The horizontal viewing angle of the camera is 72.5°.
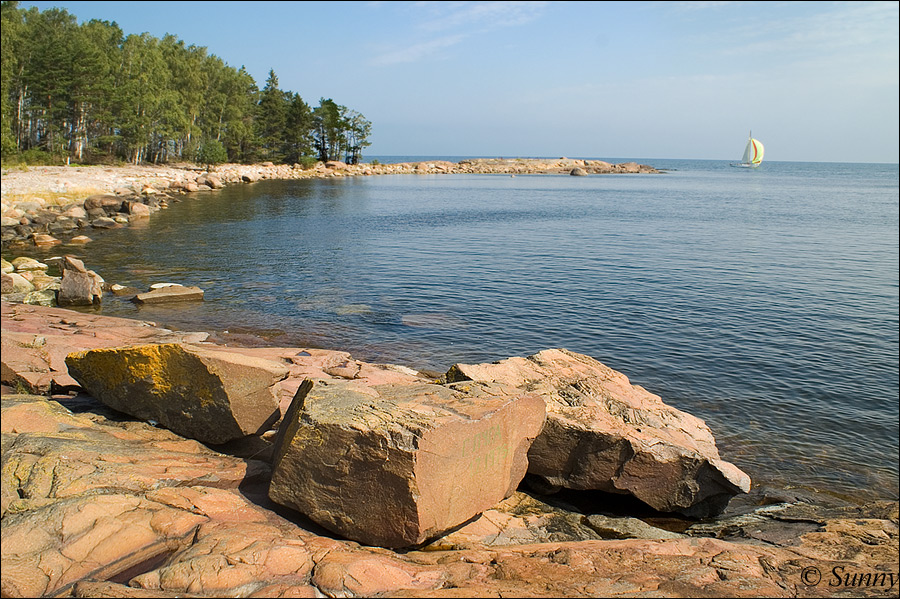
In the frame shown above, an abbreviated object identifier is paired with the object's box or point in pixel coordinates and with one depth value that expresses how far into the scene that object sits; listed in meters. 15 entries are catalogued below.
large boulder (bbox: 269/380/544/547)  6.48
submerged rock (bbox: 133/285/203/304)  22.30
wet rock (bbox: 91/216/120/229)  40.94
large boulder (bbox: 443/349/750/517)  9.11
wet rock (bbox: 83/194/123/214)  44.94
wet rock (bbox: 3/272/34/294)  22.19
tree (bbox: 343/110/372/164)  128.68
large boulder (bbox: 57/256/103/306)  21.70
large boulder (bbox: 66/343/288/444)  8.59
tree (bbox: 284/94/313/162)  113.44
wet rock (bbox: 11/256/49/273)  25.83
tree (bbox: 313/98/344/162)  119.94
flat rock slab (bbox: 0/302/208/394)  10.38
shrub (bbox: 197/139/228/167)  90.75
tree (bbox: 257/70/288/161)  112.75
